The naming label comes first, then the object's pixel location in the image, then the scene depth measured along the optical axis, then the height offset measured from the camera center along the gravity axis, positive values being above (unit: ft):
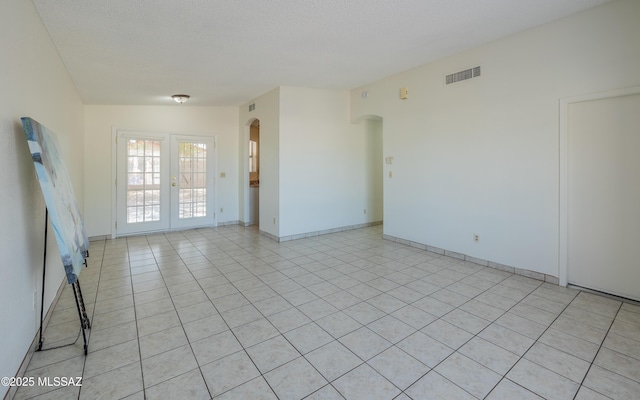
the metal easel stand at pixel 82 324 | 7.06 -3.43
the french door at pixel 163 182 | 19.34 +1.01
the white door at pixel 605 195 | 9.62 -0.01
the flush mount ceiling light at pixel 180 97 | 17.43 +6.01
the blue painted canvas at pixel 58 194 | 6.45 +0.06
